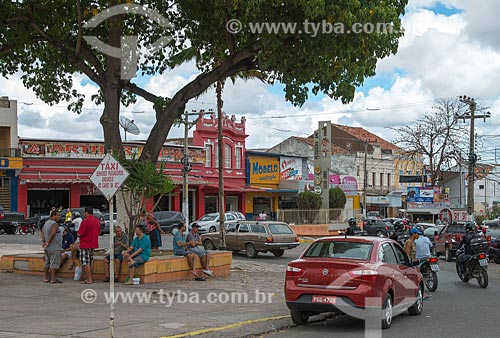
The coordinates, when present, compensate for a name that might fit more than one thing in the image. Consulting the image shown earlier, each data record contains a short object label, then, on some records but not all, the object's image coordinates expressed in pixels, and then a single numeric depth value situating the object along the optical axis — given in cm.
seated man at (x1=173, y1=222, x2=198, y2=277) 1759
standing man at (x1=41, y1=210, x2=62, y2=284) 1571
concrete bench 1611
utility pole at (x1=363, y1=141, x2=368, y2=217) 5892
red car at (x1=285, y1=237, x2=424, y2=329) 1033
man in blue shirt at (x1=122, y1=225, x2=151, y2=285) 1570
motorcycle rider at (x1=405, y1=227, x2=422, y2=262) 1713
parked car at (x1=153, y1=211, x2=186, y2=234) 4059
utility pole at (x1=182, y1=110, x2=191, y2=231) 3969
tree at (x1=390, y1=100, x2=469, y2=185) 5190
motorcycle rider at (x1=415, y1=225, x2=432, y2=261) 1719
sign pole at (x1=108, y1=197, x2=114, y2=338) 923
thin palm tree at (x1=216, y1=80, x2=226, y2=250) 3016
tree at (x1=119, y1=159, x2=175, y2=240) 1712
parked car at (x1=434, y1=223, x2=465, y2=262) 2848
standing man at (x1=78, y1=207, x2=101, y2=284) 1573
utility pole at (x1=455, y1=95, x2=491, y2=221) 4091
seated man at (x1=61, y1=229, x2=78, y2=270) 1669
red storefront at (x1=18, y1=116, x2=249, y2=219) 4438
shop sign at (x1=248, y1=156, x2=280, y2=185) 5866
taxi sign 1027
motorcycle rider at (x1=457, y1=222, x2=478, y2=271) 1816
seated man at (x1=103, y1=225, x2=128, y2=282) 1606
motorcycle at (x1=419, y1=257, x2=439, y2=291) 1702
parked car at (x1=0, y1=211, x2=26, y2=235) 3959
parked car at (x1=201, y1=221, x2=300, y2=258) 2661
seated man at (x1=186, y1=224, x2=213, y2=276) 1784
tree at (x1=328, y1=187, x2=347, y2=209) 4744
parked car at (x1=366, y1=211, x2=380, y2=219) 6169
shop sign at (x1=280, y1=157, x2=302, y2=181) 6210
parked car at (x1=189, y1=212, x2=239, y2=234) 3966
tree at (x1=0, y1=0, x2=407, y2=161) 1546
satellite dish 4475
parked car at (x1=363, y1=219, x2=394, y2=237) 4232
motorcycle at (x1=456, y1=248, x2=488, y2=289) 1823
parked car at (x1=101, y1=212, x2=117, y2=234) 3919
